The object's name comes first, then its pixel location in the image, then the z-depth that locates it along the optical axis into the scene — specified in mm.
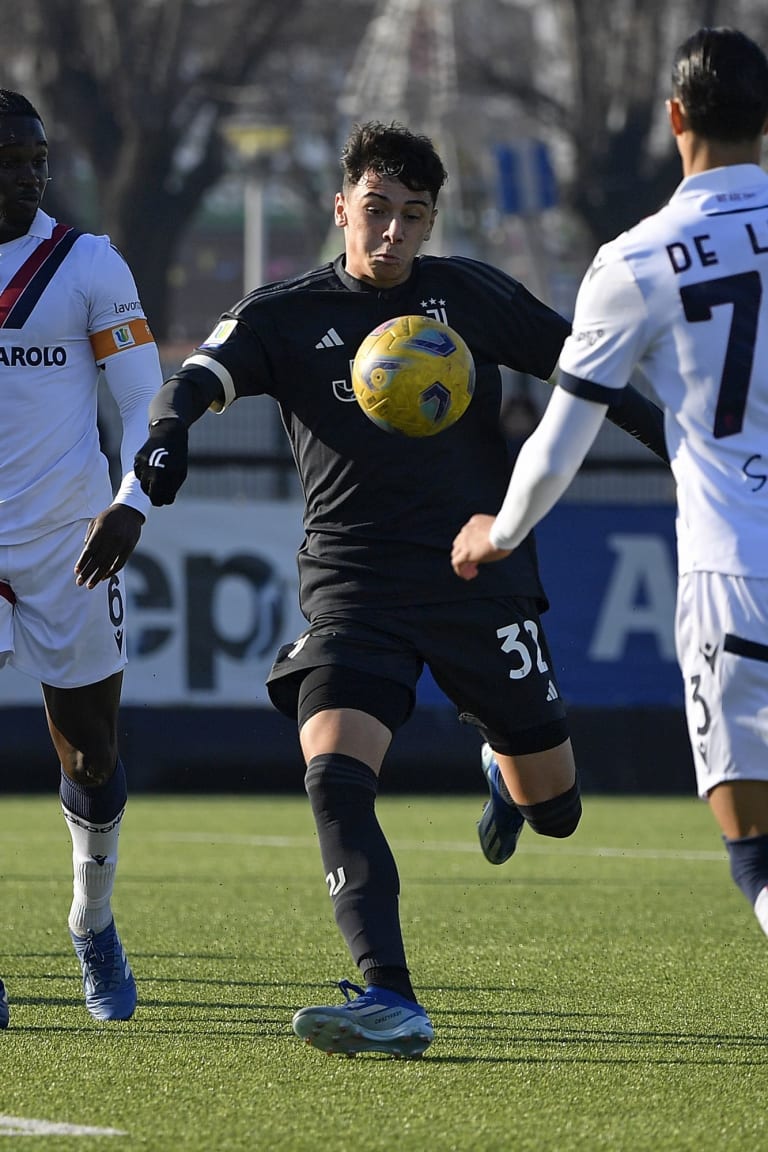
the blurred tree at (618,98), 65187
